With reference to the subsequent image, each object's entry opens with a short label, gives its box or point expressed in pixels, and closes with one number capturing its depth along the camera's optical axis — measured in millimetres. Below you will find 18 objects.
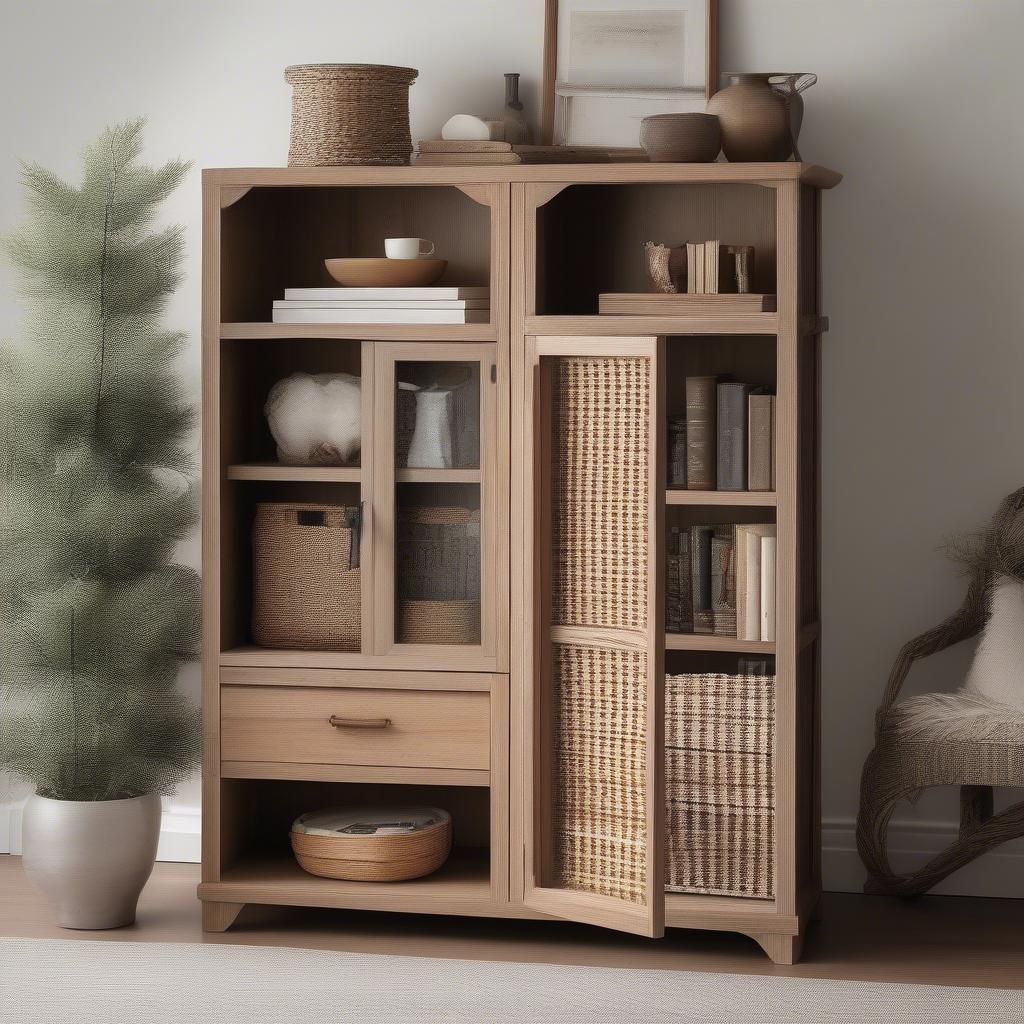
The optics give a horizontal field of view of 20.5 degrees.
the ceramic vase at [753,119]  5795
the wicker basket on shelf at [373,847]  6088
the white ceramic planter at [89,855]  6017
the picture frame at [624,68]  6526
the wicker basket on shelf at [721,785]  5813
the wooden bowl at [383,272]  6040
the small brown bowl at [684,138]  5769
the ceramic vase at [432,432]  5999
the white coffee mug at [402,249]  6077
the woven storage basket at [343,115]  6055
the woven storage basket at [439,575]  6014
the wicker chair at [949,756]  5754
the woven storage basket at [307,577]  6129
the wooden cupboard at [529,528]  5643
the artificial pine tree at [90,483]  6084
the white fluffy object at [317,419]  6140
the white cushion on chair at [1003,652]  5988
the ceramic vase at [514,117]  6422
